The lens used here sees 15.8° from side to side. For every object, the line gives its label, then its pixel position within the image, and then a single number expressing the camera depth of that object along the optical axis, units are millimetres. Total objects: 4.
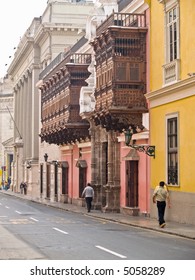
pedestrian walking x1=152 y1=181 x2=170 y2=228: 24703
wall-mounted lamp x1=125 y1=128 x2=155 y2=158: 28922
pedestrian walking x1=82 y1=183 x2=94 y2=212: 35562
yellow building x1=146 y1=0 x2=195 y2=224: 25516
